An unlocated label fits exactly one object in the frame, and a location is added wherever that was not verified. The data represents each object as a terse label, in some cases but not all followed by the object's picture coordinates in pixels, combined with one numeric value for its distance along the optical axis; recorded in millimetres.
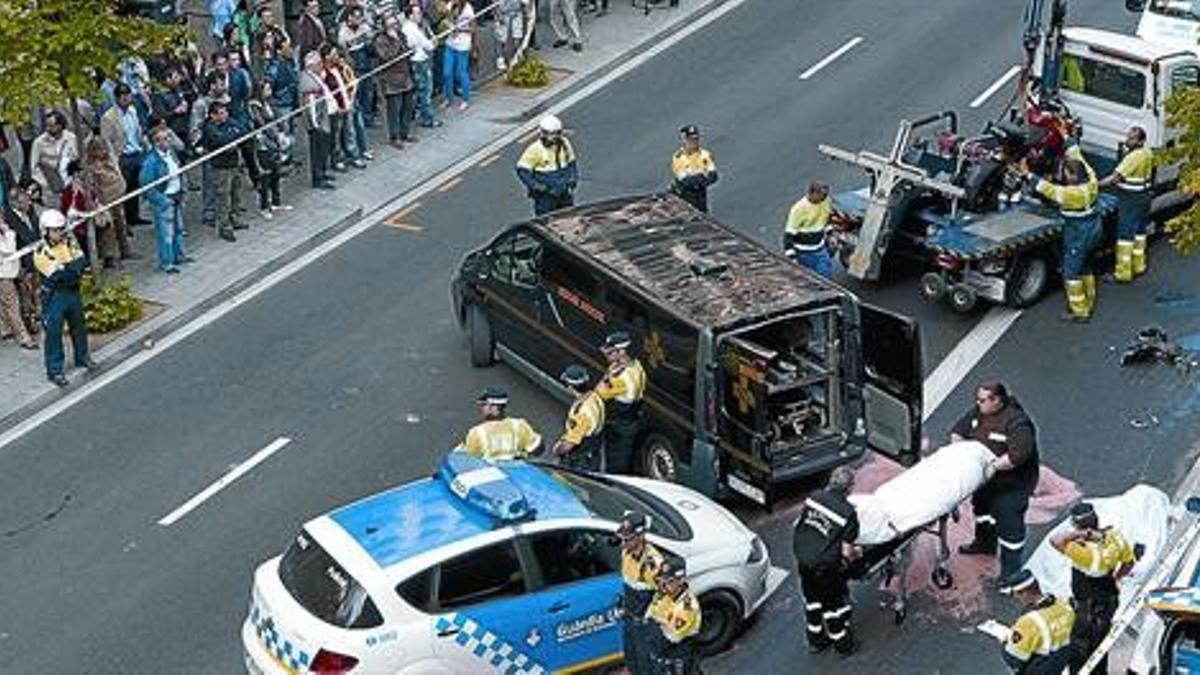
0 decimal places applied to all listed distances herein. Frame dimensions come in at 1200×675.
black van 16859
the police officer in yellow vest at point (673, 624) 13828
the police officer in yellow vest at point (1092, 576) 14164
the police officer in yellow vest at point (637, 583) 14016
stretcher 15312
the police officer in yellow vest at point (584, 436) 16953
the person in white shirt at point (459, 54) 27453
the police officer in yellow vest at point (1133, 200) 21484
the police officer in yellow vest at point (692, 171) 22047
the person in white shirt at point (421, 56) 26438
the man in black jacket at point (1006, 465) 15984
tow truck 20969
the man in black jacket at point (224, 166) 23234
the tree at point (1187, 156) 18242
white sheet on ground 15570
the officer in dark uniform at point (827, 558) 14953
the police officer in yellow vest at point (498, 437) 16266
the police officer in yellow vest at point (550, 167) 22047
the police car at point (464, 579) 13680
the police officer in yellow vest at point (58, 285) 19906
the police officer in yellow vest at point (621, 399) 17141
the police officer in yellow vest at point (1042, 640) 13648
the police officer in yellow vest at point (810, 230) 20422
